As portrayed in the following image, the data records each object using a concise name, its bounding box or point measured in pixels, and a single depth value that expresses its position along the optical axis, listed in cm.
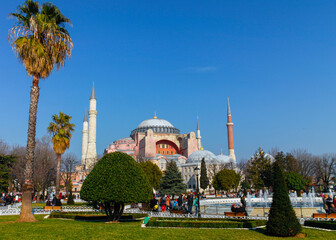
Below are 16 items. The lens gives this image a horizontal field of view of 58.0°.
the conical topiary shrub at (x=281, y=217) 773
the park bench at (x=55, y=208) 1655
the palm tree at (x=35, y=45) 1196
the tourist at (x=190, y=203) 1574
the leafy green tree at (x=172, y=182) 3394
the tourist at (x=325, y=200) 1282
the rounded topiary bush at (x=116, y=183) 1025
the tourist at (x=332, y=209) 1155
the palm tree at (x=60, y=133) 2180
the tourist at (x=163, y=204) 1729
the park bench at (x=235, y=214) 1220
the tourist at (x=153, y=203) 1589
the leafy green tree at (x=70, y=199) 2500
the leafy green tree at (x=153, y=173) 3701
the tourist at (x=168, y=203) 1873
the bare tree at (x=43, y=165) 3134
